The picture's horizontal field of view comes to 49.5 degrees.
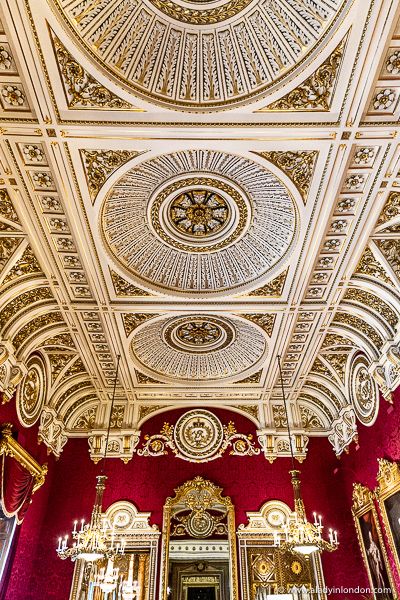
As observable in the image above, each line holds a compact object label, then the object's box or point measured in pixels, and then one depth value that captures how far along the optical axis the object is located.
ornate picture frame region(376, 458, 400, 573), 7.23
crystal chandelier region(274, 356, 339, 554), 6.39
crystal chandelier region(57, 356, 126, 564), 6.40
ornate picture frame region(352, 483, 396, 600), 7.65
